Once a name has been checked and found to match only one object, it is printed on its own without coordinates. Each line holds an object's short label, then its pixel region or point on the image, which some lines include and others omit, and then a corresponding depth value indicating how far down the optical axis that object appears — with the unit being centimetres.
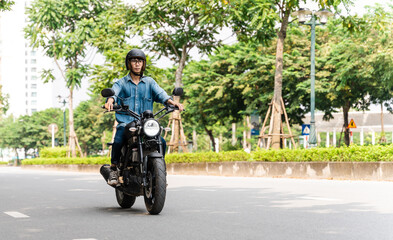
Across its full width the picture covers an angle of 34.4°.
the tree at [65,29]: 3988
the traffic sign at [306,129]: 3140
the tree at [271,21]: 1977
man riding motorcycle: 793
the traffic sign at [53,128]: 5326
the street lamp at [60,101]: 5381
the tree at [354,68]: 2811
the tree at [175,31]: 2746
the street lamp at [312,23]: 2147
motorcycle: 732
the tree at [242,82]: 3272
